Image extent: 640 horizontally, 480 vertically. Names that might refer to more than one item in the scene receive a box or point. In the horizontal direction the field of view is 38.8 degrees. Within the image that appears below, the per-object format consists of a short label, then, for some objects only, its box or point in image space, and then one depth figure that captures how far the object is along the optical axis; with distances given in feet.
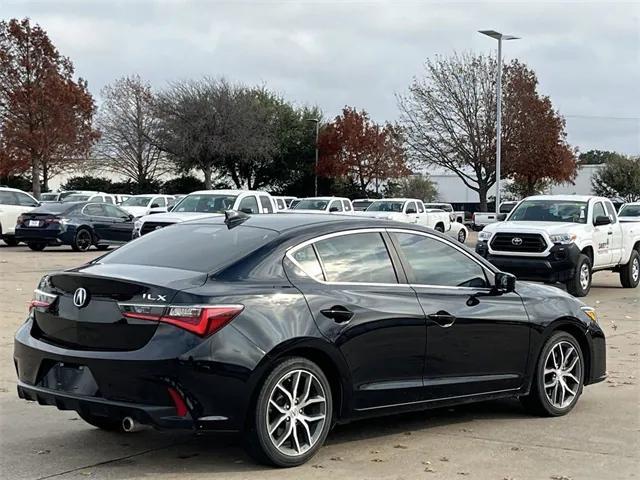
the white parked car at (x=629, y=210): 83.99
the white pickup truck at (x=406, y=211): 105.09
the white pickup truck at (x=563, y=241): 53.06
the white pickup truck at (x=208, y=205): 69.56
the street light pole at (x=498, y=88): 114.62
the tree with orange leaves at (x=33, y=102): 152.35
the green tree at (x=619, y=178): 246.47
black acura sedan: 17.39
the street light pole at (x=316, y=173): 199.76
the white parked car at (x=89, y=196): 122.21
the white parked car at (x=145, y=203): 112.78
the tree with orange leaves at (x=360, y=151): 195.11
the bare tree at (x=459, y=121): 173.06
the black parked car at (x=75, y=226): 81.35
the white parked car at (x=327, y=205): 105.09
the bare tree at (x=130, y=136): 195.31
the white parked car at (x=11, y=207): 86.69
